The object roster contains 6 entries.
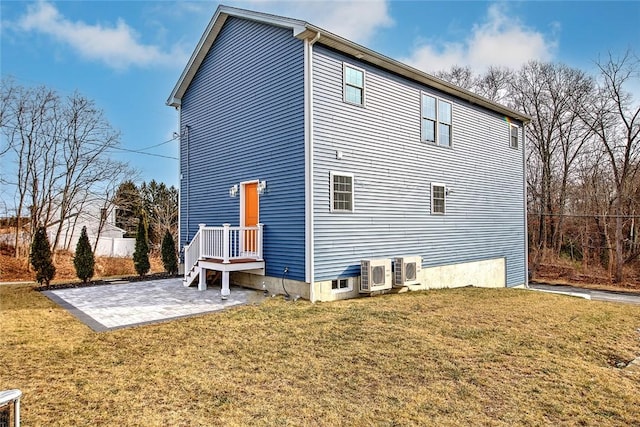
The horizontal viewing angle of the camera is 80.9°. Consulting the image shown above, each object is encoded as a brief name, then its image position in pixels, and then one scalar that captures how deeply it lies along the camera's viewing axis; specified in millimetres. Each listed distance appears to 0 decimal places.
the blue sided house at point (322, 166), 8297
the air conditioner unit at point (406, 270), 9398
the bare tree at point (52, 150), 15492
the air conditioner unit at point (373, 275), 8703
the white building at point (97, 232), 18281
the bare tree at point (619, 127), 18688
